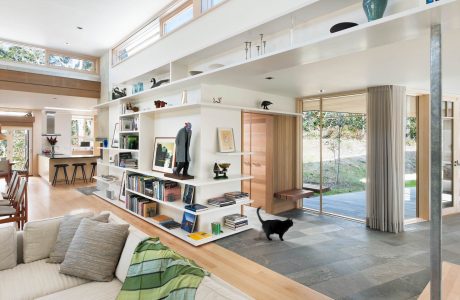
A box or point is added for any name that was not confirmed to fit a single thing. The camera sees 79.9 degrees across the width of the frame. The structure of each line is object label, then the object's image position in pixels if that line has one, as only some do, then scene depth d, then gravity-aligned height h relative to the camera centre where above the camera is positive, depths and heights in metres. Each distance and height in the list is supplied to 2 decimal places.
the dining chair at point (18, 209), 3.72 -0.87
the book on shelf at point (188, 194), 4.16 -0.73
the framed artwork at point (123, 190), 5.98 -0.95
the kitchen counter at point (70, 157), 8.62 -0.31
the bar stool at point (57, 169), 8.48 -0.68
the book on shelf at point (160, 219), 4.61 -1.24
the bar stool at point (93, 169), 9.40 -0.75
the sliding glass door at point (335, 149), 5.35 -0.06
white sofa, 1.90 -0.99
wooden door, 5.62 -0.24
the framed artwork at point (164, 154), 4.66 -0.13
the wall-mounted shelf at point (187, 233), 3.79 -1.29
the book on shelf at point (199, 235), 3.83 -1.27
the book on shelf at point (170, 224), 4.32 -1.24
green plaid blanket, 1.44 -0.74
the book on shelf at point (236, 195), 4.33 -0.77
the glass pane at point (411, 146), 5.14 +0.00
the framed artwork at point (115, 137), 6.44 +0.24
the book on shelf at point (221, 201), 4.07 -0.83
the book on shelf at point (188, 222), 4.04 -1.12
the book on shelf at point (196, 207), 3.84 -0.86
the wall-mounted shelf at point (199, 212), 3.86 -0.89
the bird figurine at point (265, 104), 5.06 +0.79
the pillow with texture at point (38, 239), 2.37 -0.81
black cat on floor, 3.98 -1.17
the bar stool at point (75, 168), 8.96 -0.70
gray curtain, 4.50 -0.22
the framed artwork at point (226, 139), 4.25 +0.12
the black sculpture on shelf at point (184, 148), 4.11 -0.02
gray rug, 7.22 -1.19
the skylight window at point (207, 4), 3.99 +2.12
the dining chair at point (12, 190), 4.23 -0.71
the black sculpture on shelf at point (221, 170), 4.13 -0.36
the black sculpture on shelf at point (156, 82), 4.88 +1.17
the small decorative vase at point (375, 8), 2.19 +1.11
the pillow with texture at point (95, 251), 2.11 -0.82
